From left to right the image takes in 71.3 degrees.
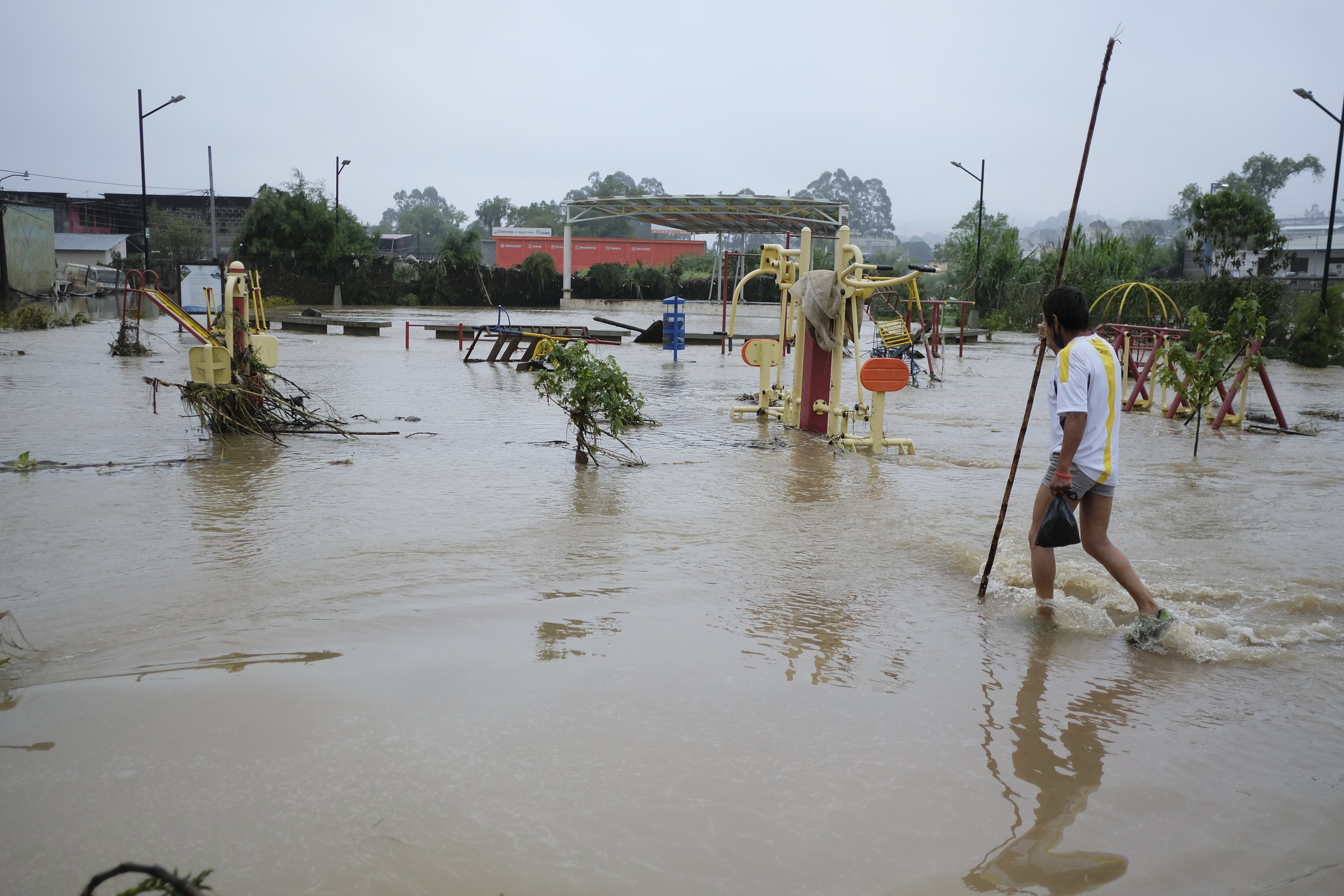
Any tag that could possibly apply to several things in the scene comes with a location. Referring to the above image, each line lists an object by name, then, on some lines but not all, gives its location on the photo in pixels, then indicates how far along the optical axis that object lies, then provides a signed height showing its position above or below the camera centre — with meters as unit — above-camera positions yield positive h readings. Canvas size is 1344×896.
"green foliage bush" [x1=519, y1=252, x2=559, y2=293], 49.31 +3.03
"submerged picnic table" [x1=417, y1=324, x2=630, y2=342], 22.00 -0.08
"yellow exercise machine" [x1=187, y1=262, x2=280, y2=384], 9.34 -0.20
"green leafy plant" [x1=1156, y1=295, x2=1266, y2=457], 10.89 -0.05
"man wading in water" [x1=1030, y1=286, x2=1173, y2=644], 4.30 -0.43
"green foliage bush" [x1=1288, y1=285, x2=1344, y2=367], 22.61 +0.31
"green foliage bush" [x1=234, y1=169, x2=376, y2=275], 42.56 +4.21
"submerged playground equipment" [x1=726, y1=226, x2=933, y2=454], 9.51 -0.14
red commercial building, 61.09 +5.28
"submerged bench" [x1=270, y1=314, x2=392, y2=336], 28.89 -0.06
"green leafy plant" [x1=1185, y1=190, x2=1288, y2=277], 30.00 +3.81
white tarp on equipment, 9.96 +0.36
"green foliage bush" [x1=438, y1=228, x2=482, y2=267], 47.84 +3.89
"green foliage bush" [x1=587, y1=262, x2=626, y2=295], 49.47 +2.80
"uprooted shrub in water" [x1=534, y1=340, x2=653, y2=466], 8.21 -0.51
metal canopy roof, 38.91 +5.24
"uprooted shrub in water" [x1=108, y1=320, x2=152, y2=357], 19.09 -0.58
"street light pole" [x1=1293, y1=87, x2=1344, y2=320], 21.05 +2.57
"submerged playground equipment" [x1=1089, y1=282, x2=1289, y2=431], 12.23 -0.39
